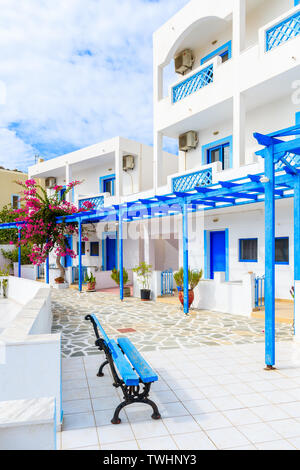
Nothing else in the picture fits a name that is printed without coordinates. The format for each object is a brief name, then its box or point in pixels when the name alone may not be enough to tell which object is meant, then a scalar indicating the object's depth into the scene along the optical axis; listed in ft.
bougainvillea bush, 59.47
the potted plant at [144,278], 44.27
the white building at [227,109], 34.63
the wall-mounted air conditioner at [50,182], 83.82
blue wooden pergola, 18.70
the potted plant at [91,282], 53.36
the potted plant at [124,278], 48.16
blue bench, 12.87
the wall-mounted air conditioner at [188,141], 46.93
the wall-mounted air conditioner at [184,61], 48.14
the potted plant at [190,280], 36.83
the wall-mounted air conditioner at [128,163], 62.44
